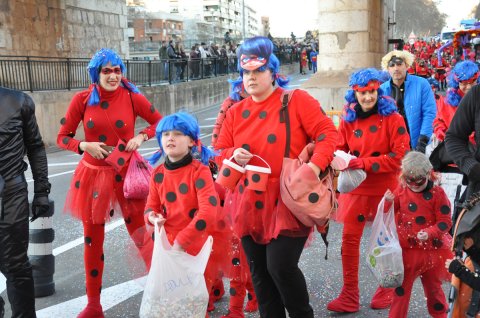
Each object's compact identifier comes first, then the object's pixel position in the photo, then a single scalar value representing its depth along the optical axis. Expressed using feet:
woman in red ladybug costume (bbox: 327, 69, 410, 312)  14.49
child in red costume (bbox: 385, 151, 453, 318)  12.79
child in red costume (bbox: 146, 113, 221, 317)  11.67
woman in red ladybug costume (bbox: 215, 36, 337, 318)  10.95
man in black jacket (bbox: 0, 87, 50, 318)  12.13
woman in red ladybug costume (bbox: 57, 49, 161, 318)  14.48
